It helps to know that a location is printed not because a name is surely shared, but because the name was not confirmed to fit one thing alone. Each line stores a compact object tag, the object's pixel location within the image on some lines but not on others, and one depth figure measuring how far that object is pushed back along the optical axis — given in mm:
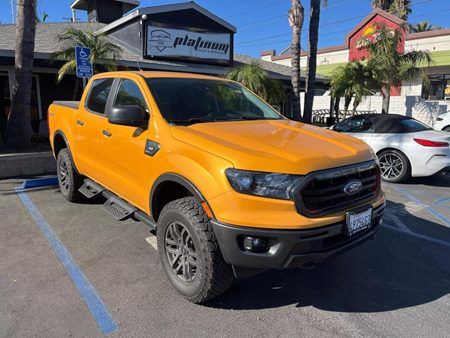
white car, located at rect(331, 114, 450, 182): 7316
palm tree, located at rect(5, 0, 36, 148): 8109
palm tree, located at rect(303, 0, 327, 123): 13172
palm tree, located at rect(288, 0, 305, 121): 13641
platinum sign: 14719
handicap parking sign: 7980
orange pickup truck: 2682
